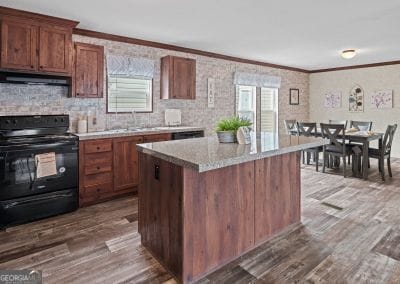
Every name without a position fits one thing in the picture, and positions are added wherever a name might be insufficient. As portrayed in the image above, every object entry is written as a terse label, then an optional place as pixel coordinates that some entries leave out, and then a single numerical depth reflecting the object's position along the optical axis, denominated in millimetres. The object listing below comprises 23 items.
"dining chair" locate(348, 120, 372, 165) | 5848
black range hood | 3184
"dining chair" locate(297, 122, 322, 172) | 5450
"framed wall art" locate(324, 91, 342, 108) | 7684
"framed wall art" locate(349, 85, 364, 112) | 7260
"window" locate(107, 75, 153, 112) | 4395
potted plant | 2645
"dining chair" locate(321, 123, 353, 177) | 4973
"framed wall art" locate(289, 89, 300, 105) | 7699
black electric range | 2939
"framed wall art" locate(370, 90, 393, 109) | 6770
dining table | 4781
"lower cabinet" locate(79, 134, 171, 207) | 3545
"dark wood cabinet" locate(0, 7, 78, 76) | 3072
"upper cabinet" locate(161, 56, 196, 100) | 4668
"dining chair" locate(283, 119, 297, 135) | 6095
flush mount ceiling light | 5227
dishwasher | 4405
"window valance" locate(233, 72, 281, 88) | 6152
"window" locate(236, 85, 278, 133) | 6512
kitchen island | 1939
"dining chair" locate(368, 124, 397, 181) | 4816
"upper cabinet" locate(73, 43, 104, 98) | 3705
